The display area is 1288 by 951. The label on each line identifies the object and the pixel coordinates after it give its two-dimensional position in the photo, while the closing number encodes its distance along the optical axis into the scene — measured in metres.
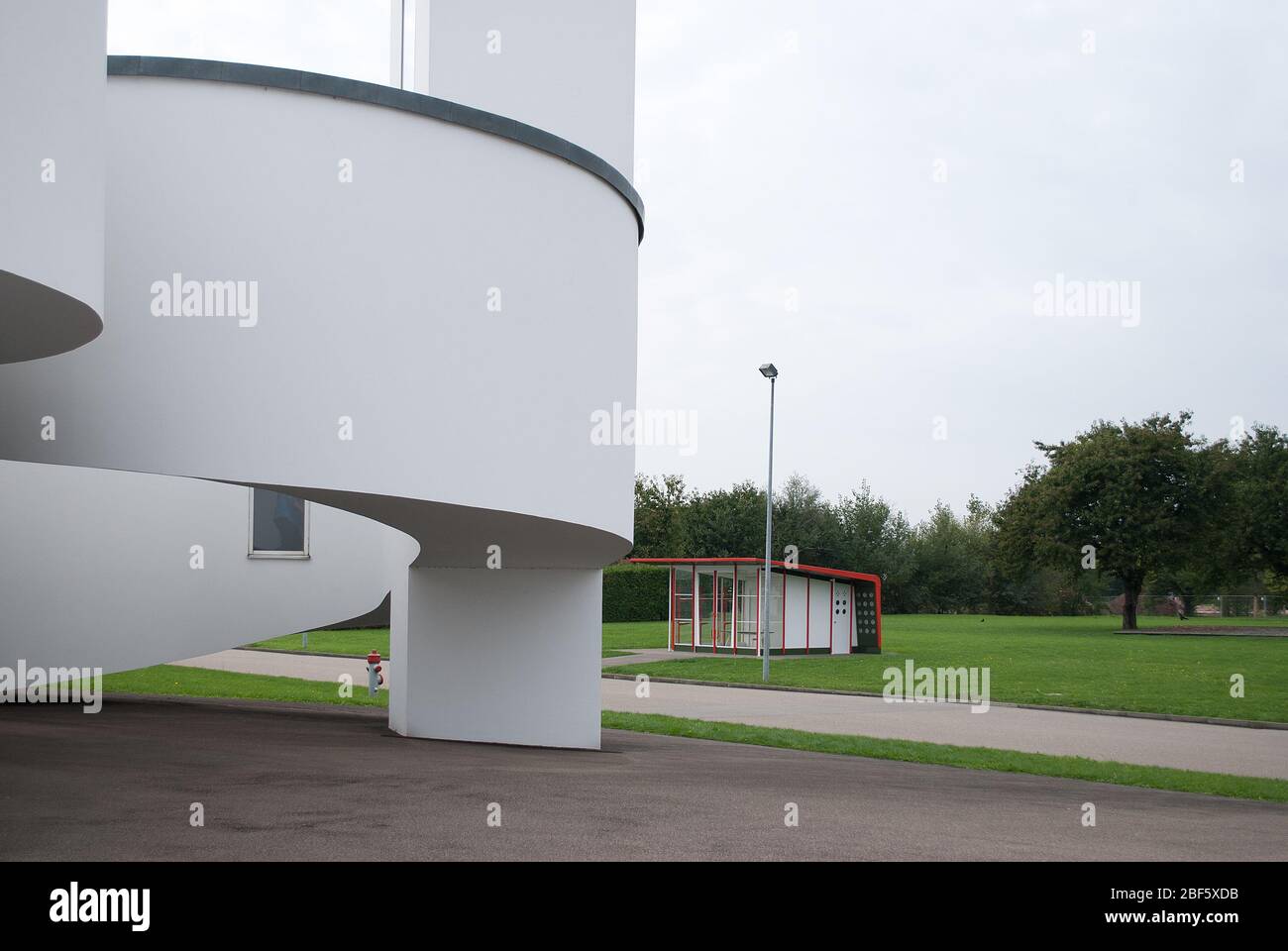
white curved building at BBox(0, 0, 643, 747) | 6.57
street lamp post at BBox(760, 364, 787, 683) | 25.34
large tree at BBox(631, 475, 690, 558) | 64.50
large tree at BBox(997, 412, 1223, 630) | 51.53
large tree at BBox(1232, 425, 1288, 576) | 54.62
